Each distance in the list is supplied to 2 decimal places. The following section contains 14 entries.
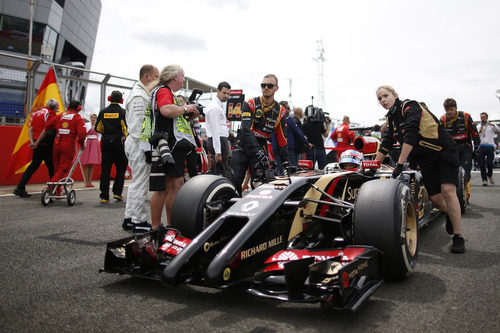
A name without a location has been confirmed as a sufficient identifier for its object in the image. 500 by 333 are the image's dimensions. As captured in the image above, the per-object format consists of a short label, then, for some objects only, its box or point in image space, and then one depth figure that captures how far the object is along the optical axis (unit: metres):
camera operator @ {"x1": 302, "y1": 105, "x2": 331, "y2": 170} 8.33
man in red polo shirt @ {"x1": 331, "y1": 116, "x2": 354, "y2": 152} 8.23
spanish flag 8.06
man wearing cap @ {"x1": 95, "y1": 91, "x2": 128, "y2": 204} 6.22
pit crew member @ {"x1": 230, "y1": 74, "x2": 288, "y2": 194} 4.68
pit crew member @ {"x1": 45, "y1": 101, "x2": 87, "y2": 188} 6.74
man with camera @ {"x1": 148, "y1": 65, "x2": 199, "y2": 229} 3.68
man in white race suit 4.15
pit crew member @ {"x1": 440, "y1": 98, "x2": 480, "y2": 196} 6.82
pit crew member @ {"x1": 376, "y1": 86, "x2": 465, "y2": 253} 3.76
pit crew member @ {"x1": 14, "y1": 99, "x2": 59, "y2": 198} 7.01
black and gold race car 2.17
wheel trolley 6.18
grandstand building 30.72
